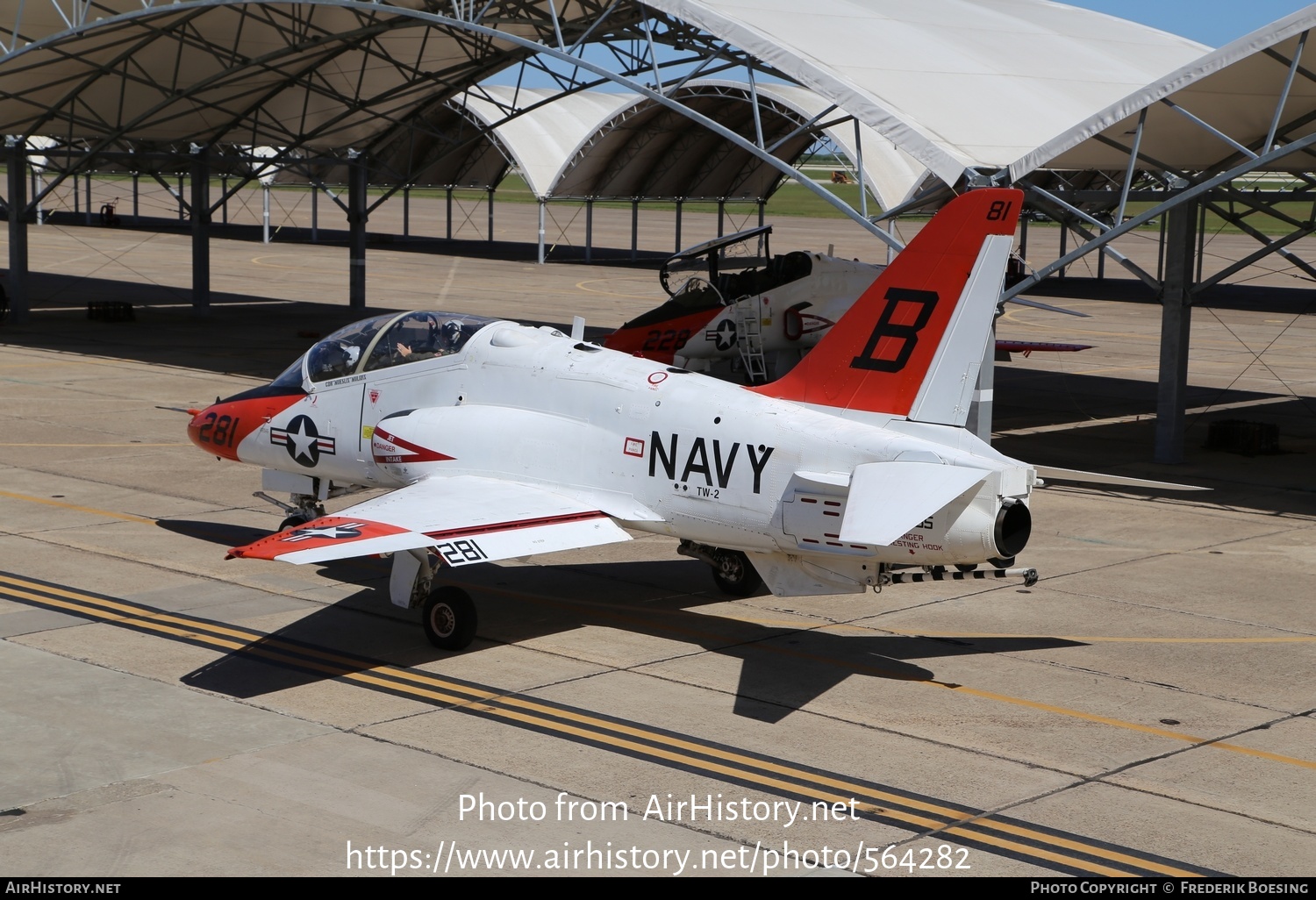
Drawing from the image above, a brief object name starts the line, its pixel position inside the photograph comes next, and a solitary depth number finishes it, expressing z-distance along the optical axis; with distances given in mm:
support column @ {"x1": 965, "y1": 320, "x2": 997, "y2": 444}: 21703
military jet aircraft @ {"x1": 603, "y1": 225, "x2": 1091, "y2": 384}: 27141
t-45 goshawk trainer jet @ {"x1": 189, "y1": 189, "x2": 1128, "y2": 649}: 12547
